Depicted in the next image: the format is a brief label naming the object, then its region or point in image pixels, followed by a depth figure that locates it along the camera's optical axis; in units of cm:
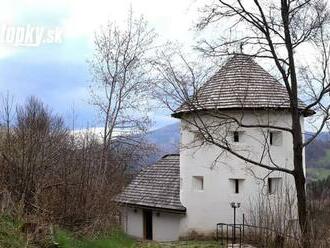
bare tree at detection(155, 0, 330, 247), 1333
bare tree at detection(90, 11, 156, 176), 2862
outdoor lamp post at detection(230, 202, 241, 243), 1807
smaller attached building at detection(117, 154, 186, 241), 2098
